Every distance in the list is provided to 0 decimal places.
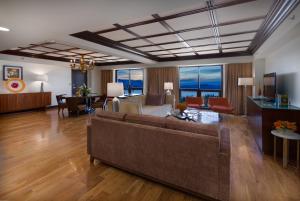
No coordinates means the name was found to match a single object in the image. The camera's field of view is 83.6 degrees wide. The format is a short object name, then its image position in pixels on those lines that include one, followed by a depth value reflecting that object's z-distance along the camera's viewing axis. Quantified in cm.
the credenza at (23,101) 652
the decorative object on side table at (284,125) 260
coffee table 479
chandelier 591
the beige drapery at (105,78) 980
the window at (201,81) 741
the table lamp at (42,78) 761
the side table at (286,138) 257
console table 293
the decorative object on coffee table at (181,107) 502
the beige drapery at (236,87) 667
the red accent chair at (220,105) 565
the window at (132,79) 922
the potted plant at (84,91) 674
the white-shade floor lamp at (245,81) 586
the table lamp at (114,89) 338
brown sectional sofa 178
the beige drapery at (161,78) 799
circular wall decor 699
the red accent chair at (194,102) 659
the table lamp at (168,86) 733
